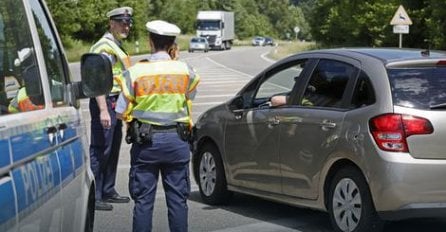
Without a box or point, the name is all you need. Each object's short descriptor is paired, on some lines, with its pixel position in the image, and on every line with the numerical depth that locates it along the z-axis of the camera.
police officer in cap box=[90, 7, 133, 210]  13.44
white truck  134.95
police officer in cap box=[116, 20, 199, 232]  9.52
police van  5.08
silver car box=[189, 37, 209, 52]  130.21
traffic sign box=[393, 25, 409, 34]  46.28
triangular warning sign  45.89
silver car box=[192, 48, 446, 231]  10.27
